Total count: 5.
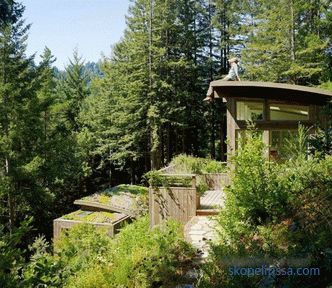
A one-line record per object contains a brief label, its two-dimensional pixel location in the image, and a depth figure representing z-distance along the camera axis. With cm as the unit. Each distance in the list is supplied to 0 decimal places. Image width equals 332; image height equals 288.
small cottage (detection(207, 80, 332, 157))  1220
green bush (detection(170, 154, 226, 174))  1230
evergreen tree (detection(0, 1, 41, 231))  1758
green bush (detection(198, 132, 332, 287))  416
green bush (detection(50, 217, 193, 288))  512
